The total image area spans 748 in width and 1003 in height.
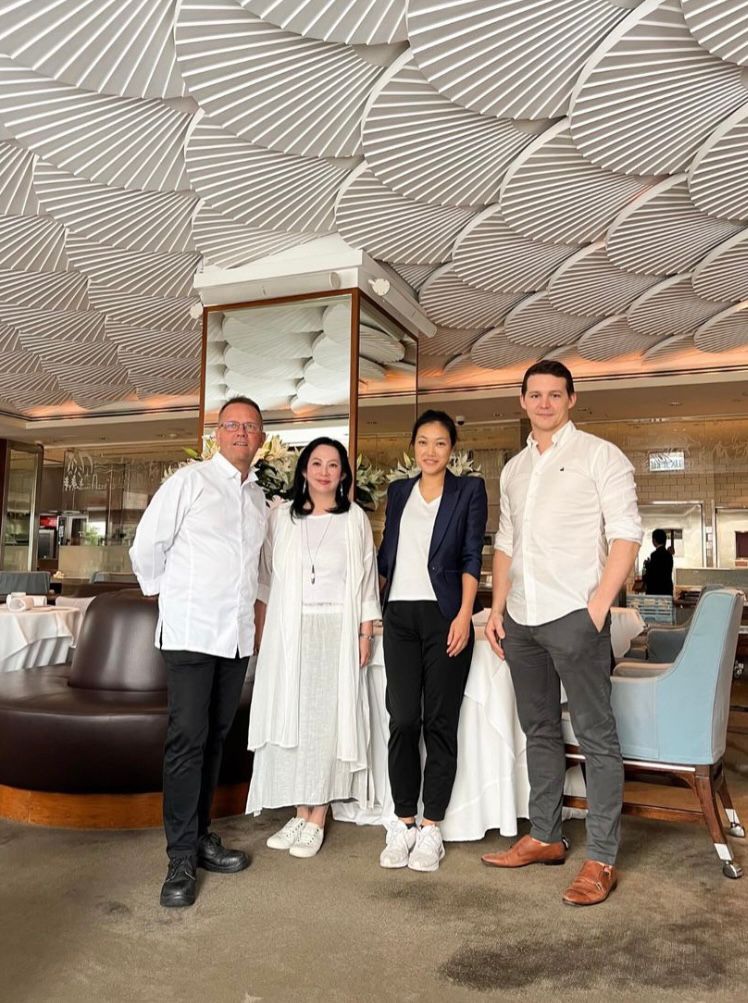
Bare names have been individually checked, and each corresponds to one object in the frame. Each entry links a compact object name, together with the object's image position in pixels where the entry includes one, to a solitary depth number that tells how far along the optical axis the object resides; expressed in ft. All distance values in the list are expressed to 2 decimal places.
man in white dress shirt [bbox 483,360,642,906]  8.48
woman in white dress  9.91
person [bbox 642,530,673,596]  28.73
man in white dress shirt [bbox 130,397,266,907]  8.43
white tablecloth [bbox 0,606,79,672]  16.17
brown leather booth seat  10.16
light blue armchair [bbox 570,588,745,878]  9.30
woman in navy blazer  9.46
